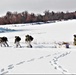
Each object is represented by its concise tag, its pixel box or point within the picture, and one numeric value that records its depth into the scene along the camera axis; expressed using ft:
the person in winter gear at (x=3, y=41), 120.78
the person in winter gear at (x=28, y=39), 120.83
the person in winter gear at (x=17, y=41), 120.12
